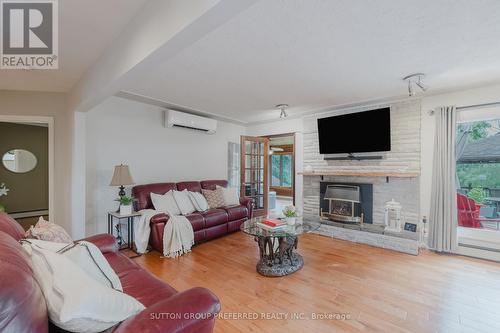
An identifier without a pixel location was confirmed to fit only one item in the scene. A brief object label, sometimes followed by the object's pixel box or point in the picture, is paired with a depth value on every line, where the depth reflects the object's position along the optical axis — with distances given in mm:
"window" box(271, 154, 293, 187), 8812
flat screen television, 3801
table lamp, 3185
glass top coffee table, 2631
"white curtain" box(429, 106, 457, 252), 3285
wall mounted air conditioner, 4162
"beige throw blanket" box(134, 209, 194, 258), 3139
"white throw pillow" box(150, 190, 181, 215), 3508
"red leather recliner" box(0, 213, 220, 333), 679
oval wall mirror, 5156
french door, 5566
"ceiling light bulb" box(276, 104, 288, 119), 4084
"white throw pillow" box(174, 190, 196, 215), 3682
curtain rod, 3117
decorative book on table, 2799
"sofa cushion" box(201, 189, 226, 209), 4218
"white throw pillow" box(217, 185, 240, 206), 4439
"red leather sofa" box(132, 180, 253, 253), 3205
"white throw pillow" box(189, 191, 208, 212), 3883
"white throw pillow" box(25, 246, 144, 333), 854
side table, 3207
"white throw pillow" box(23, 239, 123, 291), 1248
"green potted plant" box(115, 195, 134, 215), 3195
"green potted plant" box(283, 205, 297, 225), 2986
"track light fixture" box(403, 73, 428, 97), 2736
